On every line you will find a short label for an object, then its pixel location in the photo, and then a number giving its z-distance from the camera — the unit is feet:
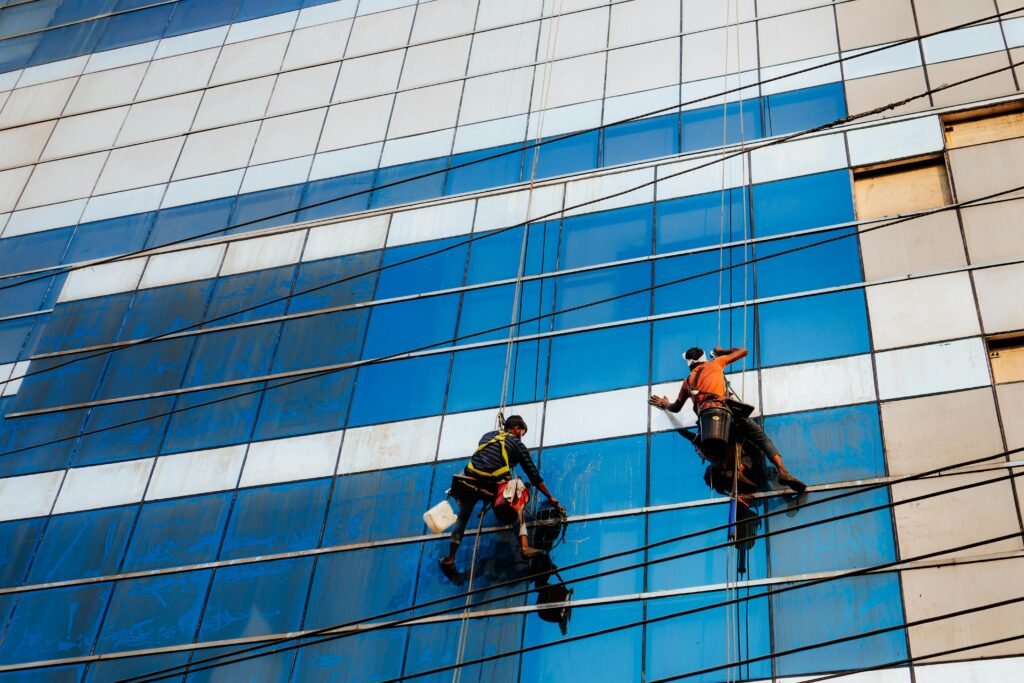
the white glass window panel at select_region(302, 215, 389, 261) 73.36
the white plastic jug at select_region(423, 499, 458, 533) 55.01
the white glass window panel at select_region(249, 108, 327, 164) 81.92
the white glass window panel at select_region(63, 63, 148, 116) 92.73
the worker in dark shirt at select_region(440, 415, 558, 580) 55.16
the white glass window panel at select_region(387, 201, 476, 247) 71.72
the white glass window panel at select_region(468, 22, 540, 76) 79.71
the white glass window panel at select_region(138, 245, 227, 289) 76.89
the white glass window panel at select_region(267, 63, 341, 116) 84.58
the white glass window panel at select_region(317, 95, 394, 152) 80.18
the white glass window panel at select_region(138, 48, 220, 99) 90.94
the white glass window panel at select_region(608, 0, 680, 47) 76.64
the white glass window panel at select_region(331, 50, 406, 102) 82.89
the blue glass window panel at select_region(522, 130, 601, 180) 71.82
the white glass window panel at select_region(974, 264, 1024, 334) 55.06
